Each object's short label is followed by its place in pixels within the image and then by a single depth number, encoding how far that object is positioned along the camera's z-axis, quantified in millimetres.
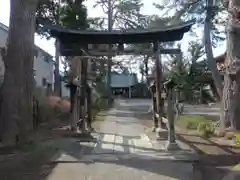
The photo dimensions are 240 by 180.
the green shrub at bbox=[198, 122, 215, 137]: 7195
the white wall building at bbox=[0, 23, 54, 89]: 17287
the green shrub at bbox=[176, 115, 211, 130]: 8721
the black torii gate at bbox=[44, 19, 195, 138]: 6967
